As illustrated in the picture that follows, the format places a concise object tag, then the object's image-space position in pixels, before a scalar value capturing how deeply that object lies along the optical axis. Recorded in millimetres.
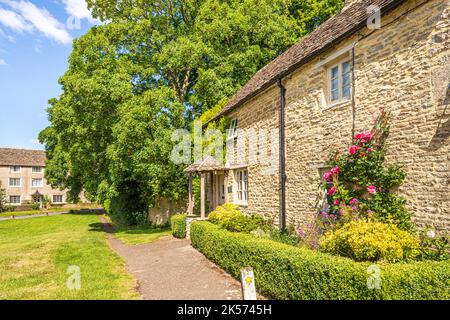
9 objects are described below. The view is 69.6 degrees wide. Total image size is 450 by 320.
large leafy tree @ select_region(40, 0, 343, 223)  16812
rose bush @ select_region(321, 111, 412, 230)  6688
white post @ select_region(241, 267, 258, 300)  4520
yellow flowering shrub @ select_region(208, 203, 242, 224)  11684
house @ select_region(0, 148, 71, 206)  52781
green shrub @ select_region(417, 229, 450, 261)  5676
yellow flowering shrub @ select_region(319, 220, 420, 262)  5449
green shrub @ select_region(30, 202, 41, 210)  50662
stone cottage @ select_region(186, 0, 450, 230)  6059
